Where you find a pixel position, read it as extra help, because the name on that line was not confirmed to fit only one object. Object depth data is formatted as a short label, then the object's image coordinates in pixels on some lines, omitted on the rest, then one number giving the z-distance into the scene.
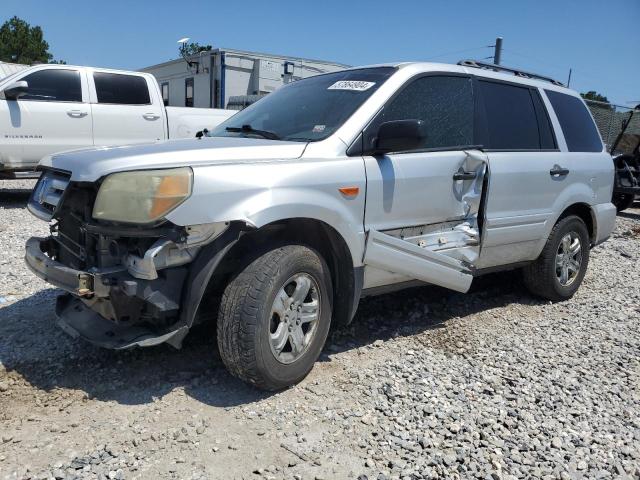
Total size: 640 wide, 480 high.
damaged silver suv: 2.70
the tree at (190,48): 51.88
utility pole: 21.06
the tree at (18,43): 45.44
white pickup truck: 7.88
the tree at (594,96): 54.42
